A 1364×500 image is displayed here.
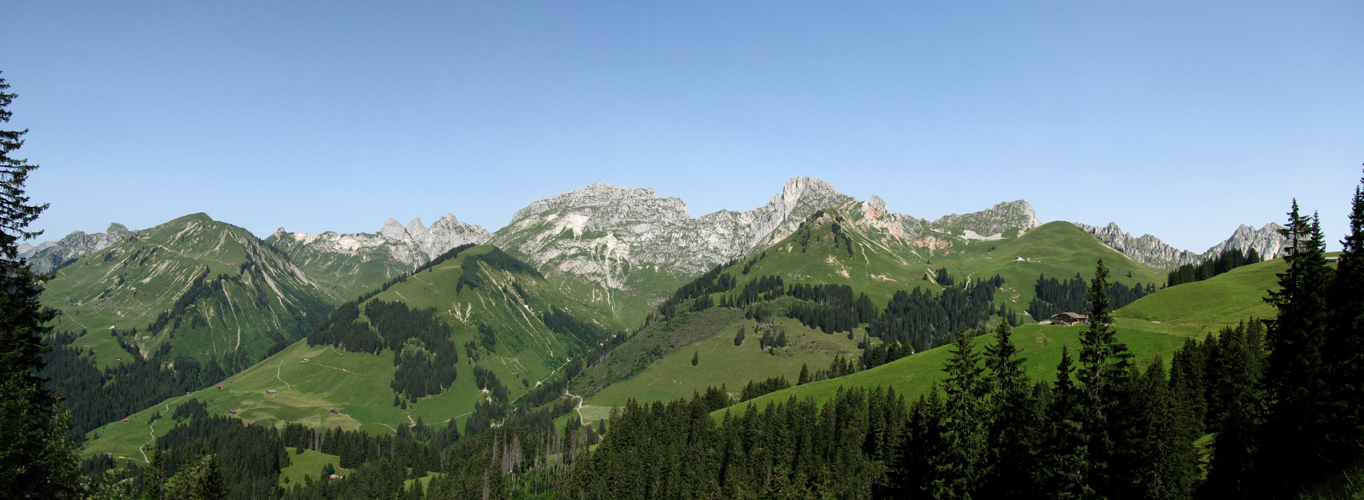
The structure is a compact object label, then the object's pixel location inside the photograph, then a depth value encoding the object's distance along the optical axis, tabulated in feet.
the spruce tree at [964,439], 154.30
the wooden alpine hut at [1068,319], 513.25
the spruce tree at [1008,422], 147.95
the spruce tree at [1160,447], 131.85
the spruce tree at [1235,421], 156.56
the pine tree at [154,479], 241.35
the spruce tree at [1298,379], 133.90
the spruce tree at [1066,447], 130.41
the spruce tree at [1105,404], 129.90
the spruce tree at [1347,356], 128.77
